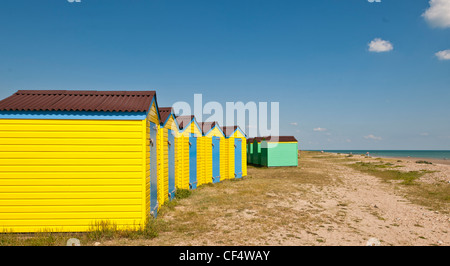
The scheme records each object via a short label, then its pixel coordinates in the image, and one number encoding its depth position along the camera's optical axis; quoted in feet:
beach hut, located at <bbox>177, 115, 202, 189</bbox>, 42.77
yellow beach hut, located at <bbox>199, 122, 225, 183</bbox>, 51.31
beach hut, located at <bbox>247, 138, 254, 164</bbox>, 112.68
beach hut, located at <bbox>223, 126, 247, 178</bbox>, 60.39
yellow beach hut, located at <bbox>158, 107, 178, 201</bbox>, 30.60
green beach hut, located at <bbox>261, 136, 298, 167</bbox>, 92.02
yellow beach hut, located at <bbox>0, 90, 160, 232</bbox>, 20.75
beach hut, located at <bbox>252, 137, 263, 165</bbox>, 101.76
